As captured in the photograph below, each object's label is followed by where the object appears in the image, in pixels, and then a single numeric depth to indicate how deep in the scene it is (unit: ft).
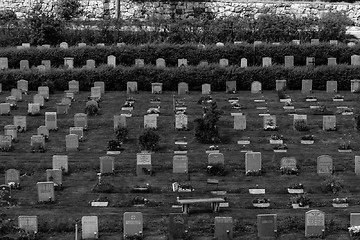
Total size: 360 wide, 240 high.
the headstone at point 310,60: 200.34
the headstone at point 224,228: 123.95
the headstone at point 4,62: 199.67
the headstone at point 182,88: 185.98
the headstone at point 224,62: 197.57
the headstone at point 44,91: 182.14
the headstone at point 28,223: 124.06
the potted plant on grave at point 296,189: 137.69
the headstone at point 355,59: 199.52
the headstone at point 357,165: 143.13
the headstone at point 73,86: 186.70
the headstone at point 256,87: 186.60
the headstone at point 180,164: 144.25
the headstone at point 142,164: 144.46
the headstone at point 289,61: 199.06
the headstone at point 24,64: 197.98
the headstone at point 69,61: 200.44
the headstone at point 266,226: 124.57
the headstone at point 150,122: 163.84
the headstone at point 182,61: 198.62
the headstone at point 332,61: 198.70
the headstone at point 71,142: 154.30
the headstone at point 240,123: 163.73
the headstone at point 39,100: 176.76
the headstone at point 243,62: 199.21
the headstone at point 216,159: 145.45
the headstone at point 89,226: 124.26
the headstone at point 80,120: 164.04
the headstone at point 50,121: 164.04
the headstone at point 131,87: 186.94
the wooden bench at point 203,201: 130.52
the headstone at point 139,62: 194.76
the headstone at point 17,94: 180.24
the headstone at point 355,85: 185.88
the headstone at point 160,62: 198.10
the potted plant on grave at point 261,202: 133.08
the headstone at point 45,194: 134.31
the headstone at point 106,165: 144.25
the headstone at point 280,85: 187.32
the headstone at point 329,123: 163.22
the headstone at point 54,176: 138.92
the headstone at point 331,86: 186.39
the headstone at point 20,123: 162.91
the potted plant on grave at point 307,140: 157.69
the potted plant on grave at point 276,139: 157.48
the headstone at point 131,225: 124.47
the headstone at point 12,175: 139.44
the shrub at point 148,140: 153.28
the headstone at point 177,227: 123.65
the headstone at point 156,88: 186.29
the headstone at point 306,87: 186.29
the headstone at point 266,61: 200.03
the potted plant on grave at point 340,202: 132.87
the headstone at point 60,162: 144.25
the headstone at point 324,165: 143.54
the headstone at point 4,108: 172.55
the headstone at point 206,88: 185.98
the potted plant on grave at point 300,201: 132.57
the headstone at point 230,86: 186.70
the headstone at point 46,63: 197.26
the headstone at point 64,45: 207.43
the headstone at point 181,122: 163.43
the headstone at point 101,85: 186.54
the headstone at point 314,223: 124.67
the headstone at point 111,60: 200.38
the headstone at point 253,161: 144.36
